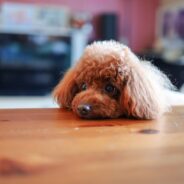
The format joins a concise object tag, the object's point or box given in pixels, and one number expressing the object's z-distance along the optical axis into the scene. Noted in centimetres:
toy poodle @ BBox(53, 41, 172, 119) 85
